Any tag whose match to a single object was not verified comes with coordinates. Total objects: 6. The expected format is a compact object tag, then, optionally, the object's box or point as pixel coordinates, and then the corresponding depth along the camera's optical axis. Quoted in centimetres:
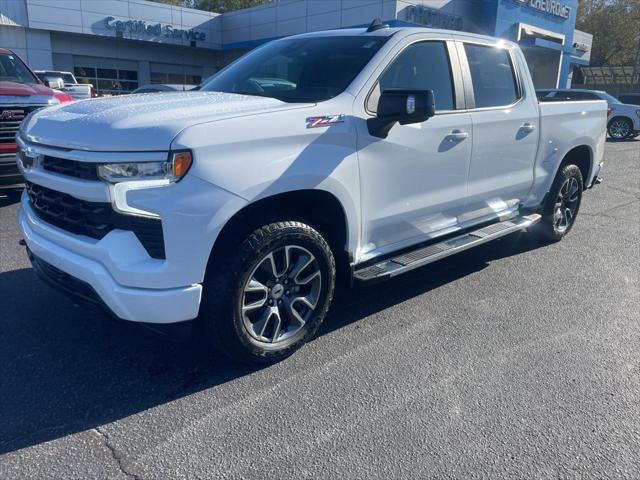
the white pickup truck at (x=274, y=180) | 275
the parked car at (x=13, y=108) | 645
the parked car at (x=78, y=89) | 1534
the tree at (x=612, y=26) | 5109
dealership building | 2644
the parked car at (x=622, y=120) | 1948
